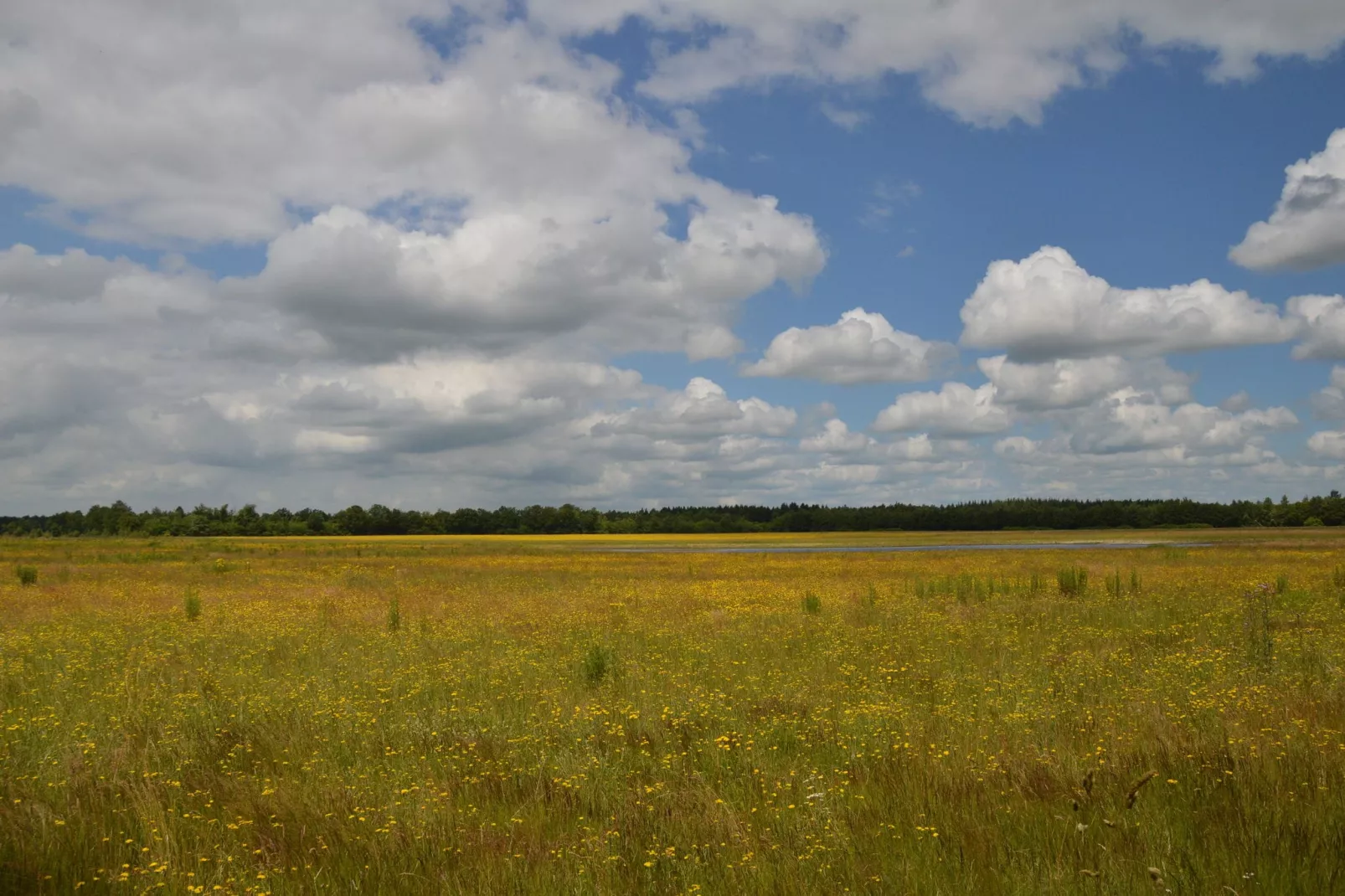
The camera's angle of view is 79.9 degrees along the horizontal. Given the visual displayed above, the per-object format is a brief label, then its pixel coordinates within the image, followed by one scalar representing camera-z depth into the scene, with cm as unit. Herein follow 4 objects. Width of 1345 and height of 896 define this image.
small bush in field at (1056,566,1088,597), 2359
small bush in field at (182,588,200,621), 2088
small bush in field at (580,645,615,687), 1202
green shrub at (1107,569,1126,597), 2278
